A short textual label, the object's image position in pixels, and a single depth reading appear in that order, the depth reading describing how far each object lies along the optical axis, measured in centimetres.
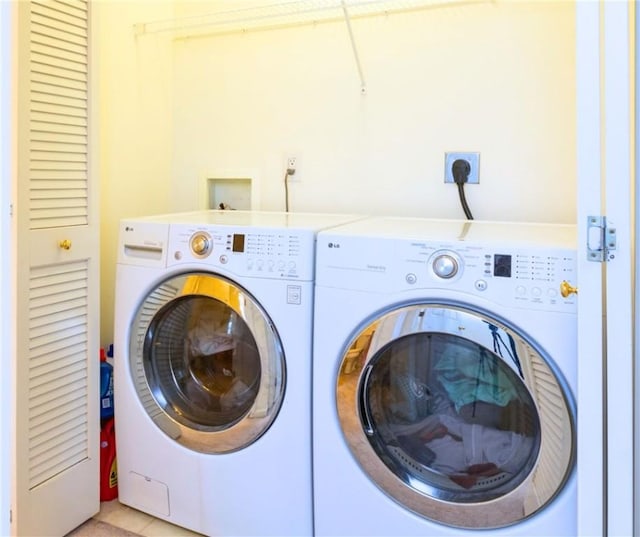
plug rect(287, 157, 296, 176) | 203
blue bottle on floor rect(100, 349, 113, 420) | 173
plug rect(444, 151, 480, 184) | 173
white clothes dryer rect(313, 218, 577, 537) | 106
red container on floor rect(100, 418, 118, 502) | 169
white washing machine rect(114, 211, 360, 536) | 134
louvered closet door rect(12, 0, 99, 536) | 134
